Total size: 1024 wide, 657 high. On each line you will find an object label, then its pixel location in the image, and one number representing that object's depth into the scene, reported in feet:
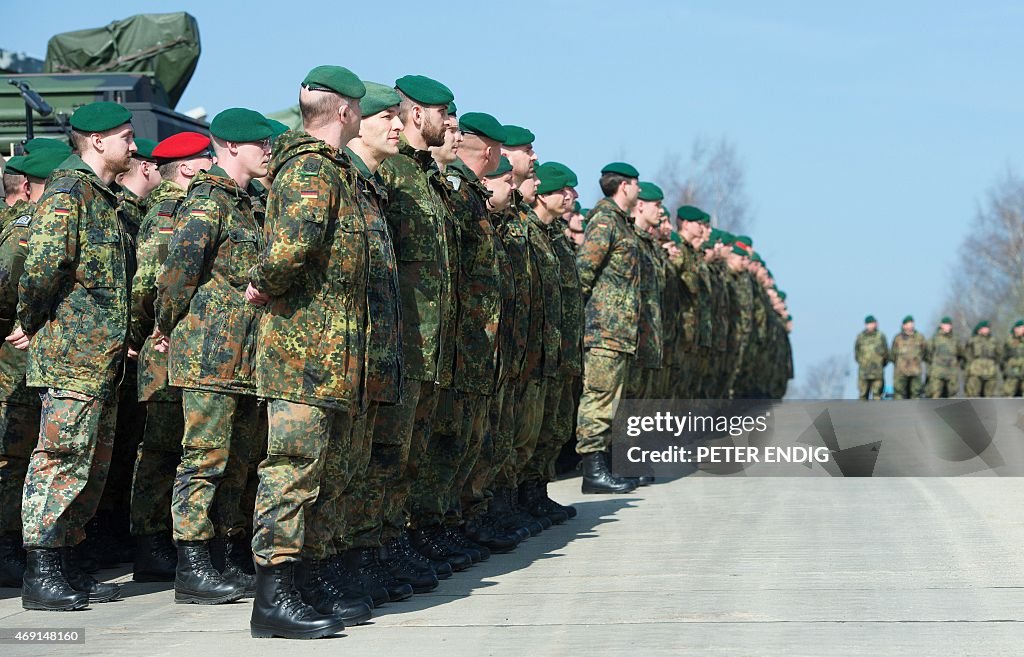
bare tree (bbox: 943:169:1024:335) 198.29
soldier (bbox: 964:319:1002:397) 130.93
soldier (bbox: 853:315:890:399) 126.11
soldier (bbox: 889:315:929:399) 124.26
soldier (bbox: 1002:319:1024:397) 127.34
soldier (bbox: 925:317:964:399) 126.93
